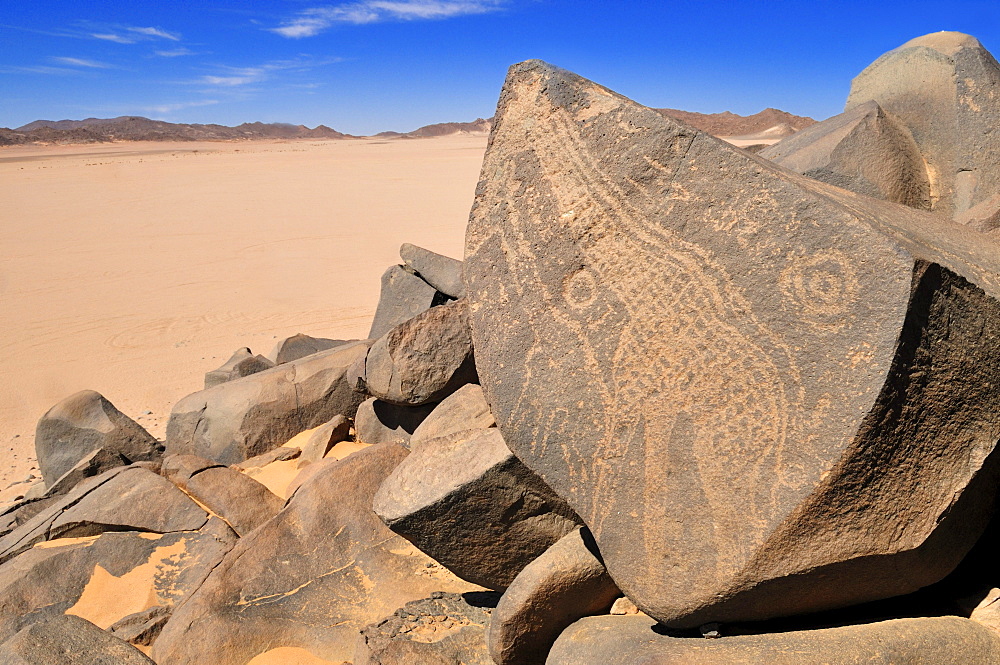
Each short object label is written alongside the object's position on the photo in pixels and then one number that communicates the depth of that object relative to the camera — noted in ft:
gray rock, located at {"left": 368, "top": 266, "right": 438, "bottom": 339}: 15.12
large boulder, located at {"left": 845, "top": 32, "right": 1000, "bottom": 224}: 10.46
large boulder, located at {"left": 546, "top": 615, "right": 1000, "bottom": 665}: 5.34
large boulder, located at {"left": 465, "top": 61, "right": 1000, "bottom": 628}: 5.21
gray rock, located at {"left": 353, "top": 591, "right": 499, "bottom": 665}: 7.12
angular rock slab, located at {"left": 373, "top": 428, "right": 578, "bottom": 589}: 7.29
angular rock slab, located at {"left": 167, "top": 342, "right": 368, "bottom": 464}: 13.20
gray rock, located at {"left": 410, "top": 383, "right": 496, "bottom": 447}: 9.96
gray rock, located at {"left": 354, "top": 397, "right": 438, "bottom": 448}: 12.03
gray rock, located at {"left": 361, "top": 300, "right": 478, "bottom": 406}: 11.07
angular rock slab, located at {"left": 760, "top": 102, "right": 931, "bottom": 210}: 10.24
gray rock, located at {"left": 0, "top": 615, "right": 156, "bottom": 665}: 6.62
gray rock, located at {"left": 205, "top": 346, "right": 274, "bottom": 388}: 16.19
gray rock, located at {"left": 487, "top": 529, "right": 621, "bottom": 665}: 6.79
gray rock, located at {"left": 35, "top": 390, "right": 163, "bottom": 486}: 14.17
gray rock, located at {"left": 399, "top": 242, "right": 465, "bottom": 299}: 14.93
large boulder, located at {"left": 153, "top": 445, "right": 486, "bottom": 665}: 8.00
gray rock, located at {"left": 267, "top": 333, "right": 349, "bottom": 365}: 17.20
